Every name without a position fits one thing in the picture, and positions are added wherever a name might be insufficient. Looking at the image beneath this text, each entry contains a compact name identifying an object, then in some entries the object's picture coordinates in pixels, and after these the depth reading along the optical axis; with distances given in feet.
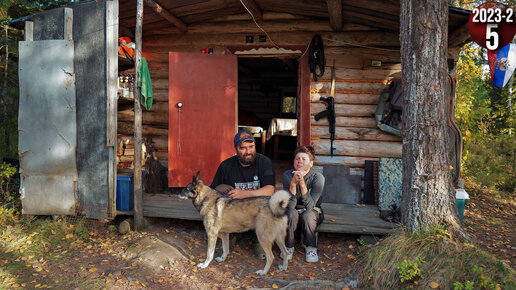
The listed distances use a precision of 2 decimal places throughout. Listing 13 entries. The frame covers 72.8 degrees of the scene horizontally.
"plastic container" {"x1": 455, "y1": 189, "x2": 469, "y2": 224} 17.22
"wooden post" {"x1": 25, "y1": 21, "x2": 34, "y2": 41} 18.08
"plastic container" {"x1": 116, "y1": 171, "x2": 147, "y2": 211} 18.74
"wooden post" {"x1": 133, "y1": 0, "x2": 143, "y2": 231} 17.19
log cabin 17.61
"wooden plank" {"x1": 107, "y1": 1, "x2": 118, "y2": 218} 17.26
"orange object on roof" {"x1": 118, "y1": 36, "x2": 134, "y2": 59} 20.53
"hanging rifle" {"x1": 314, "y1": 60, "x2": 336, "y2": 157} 21.62
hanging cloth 17.58
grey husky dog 13.43
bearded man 15.18
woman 14.47
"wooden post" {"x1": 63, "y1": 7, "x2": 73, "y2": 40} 17.67
